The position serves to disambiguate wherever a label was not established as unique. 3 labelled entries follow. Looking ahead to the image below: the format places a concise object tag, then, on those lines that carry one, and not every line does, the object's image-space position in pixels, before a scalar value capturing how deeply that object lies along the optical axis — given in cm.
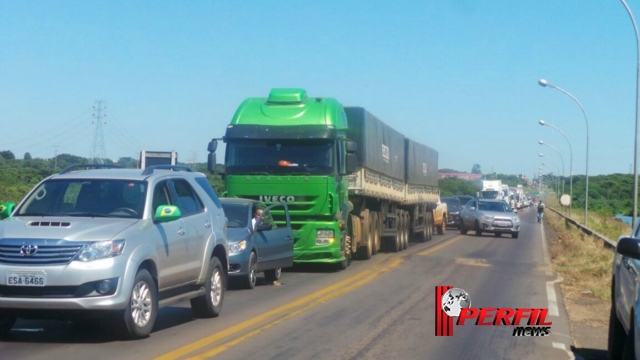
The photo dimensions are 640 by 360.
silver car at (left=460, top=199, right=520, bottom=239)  3838
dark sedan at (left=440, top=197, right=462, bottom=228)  4825
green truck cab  1878
